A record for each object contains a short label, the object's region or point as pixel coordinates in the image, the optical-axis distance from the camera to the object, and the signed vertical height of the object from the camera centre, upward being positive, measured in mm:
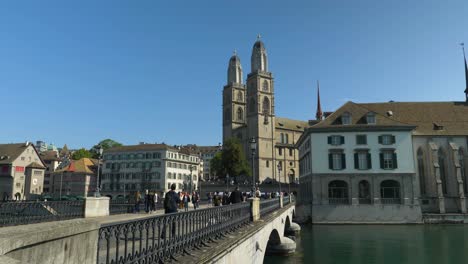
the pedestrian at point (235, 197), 18358 -670
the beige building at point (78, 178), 93625 +1707
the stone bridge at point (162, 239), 3126 -943
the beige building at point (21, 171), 71750 +2748
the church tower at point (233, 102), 105625 +25523
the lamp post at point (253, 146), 18719 +2043
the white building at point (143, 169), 86938 +4070
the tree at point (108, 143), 113781 +13623
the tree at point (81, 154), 114450 +10044
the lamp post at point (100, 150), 26019 +2585
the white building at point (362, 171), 46656 +1843
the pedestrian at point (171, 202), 10555 -539
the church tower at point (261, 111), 93812 +20719
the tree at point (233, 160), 82438 +5808
